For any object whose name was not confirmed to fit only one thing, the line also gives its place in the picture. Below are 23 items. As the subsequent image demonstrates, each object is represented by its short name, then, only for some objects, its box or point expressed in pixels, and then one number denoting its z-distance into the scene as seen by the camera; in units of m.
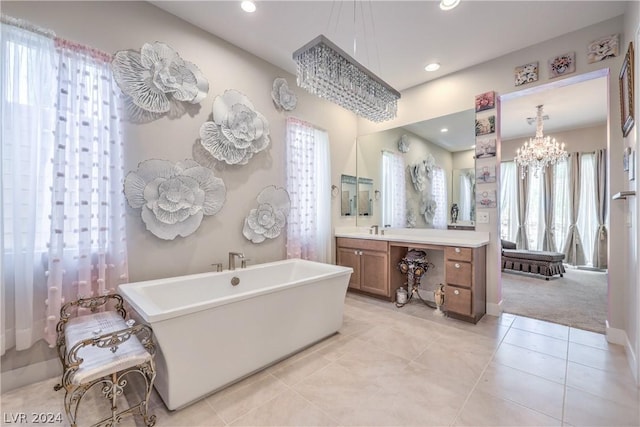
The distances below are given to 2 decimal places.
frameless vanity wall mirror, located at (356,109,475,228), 3.53
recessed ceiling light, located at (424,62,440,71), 3.30
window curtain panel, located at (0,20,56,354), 1.74
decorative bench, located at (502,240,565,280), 4.71
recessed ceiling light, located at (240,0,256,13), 2.36
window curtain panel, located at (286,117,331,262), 3.46
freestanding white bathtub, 1.61
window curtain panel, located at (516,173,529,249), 6.29
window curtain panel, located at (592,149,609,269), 5.32
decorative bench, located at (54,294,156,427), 1.34
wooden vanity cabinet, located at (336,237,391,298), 3.58
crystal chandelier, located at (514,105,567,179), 4.62
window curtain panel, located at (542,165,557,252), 5.96
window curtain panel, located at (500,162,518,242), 6.44
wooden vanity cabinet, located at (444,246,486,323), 2.87
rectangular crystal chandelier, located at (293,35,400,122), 2.02
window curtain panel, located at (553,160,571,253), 5.81
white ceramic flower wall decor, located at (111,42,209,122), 2.22
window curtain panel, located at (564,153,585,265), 5.64
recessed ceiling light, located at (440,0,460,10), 2.29
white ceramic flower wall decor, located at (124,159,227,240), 2.29
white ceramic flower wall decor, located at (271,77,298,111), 3.30
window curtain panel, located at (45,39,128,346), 1.91
